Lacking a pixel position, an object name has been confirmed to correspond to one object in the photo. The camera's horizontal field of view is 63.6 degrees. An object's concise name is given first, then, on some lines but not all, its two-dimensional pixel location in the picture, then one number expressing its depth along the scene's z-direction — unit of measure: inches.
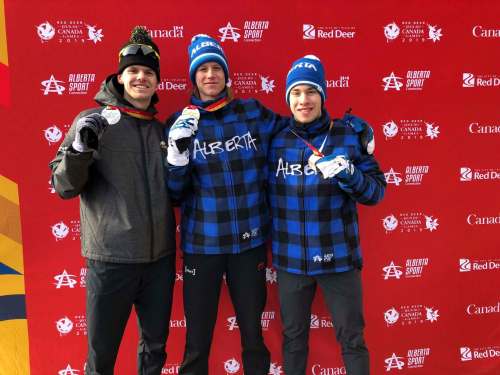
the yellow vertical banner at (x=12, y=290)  89.5
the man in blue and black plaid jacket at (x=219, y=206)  76.6
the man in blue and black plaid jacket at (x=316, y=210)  76.2
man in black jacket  70.6
